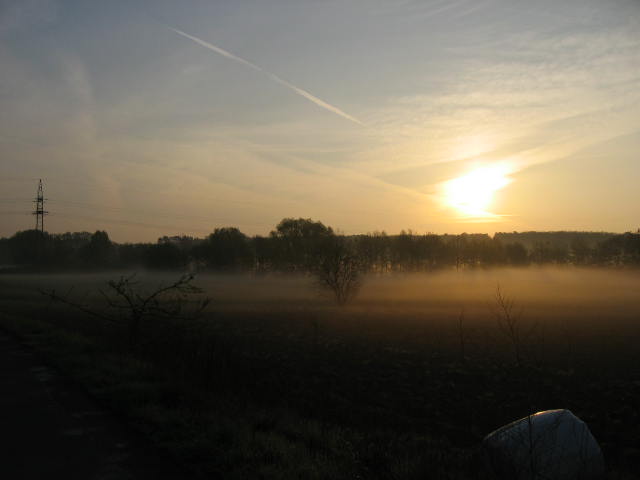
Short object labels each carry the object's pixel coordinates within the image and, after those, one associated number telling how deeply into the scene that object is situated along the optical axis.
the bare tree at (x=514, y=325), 24.82
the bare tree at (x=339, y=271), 46.16
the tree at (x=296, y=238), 114.38
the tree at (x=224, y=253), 126.19
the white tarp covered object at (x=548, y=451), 5.87
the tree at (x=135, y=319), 14.09
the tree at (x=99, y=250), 139.75
